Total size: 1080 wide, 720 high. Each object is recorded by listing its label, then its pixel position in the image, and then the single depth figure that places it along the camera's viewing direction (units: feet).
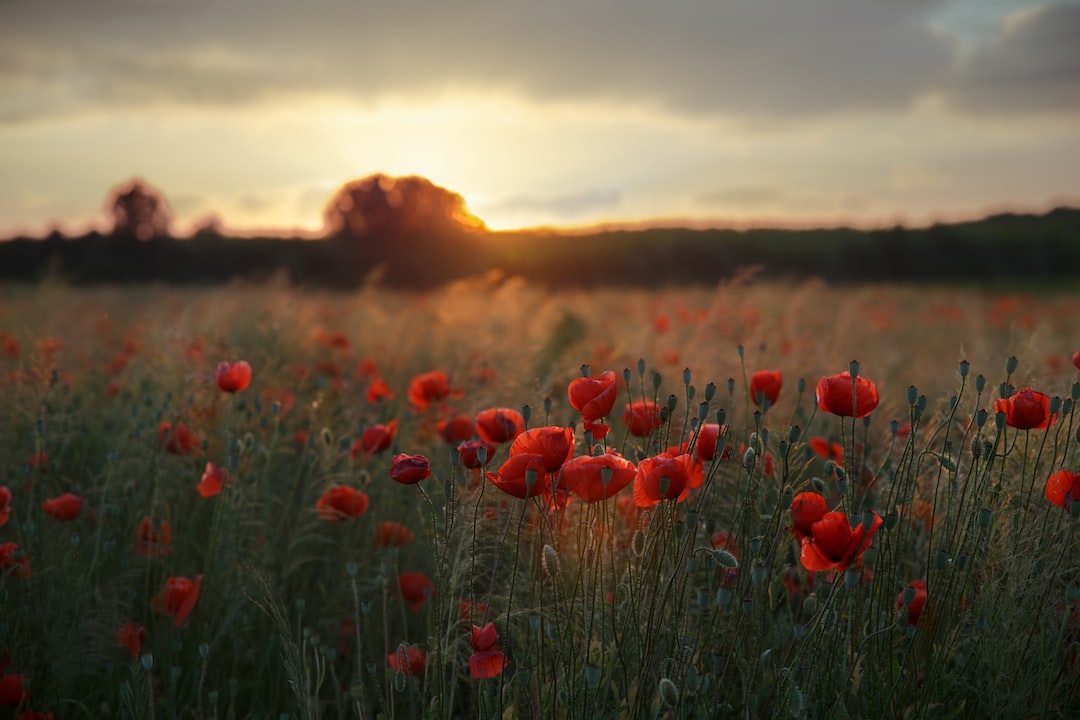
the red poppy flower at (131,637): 6.50
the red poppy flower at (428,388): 9.07
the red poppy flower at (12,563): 6.68
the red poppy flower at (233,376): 7.91
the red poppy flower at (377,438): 7.48
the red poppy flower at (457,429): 8.11
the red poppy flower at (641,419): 5.77
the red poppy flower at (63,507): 7.12
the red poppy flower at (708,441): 5.36
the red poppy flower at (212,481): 7.17
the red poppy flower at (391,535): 7.54
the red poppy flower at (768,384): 6.40
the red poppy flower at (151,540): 7.52
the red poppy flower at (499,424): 5.98
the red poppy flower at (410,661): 5.48
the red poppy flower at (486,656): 4.49
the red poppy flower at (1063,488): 4.99
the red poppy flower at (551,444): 4.40
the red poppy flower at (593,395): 4.88
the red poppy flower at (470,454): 5.12
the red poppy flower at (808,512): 4.55
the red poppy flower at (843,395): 5.20
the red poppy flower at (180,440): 8.20
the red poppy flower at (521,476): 4.30
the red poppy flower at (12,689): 5.96
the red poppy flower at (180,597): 6.62
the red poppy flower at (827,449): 7.86
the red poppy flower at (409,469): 4.86
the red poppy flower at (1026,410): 5.25
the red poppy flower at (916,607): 5.61
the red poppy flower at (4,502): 6.65
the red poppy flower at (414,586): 6.82
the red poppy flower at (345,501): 7.25
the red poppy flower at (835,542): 4.27
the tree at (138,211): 112.47
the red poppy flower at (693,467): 4.99
